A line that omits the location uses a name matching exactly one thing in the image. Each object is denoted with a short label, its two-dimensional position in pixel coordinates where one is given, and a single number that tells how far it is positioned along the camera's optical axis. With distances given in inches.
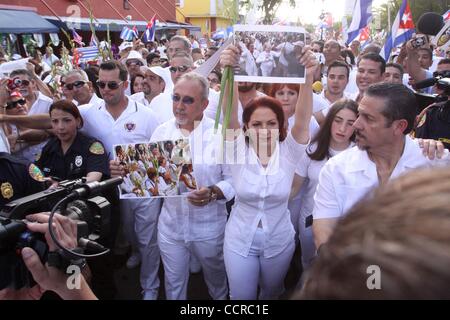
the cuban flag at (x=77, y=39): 368.2
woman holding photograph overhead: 96.0
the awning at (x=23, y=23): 510.8
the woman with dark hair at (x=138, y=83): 218.8
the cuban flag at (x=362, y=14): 252.6
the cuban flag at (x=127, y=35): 370.1
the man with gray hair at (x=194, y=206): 109.0
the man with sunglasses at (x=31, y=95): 158.2
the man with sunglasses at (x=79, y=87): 154.5
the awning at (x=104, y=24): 630.5
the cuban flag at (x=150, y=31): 387.1
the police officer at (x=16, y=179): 85.5
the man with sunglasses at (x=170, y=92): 152.8
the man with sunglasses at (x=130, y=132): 131.8
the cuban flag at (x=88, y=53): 314.3
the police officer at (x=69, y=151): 117.4
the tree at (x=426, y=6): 1106.4
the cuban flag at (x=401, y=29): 239.5
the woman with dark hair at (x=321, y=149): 114.3
